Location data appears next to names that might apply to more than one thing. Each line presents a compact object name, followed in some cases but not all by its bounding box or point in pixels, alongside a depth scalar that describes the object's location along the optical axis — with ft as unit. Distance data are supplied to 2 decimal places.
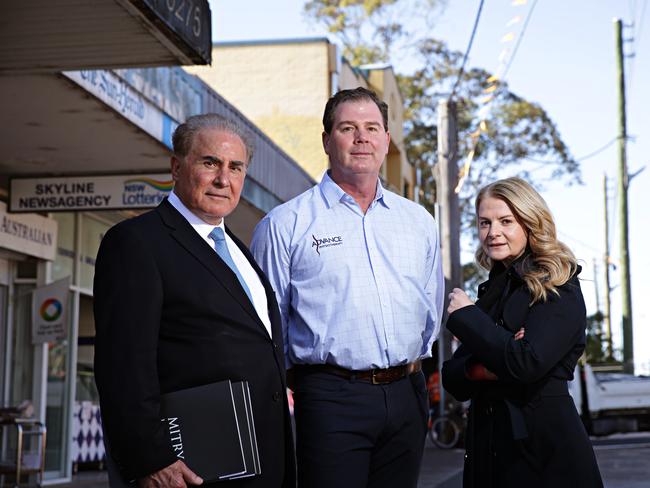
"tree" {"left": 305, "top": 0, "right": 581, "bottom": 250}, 127.03
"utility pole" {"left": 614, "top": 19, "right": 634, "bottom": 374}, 101.19
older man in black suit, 12.43
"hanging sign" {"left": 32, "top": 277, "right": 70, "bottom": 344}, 47.58
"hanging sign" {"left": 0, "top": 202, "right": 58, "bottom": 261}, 45.79
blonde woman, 14.19
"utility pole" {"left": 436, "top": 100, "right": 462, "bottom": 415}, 71.05
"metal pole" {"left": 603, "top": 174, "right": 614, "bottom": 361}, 135.03
